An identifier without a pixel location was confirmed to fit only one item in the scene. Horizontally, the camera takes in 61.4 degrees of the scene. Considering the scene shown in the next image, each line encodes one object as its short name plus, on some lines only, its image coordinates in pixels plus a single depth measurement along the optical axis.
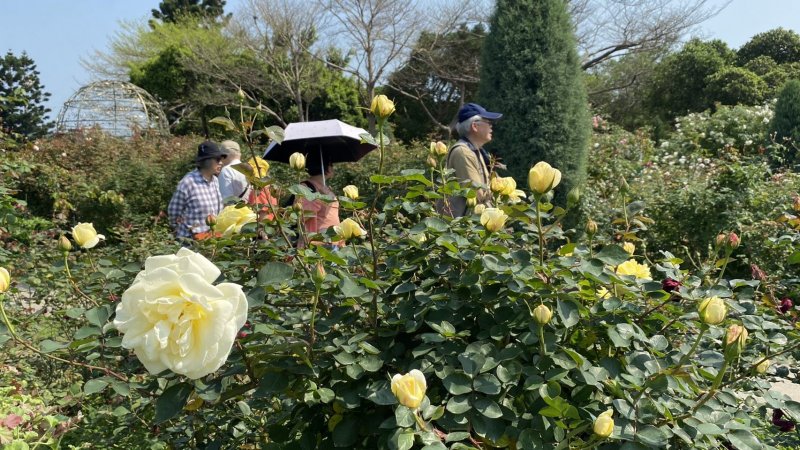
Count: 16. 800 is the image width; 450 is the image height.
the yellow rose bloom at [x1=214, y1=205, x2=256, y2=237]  1.60
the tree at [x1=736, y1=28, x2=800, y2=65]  21.20
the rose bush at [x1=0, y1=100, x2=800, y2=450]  1.08
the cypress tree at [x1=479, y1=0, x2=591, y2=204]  6.81
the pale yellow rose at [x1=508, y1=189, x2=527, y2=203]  1.72
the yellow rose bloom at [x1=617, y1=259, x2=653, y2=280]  1.50
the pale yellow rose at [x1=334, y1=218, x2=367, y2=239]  1.36
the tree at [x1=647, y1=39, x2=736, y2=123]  19.31
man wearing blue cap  3.43
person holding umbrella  2.63
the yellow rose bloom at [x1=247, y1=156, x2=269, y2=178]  1.78
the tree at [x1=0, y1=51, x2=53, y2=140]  21.59
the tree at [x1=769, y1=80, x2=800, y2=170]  10.08
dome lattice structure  16.12
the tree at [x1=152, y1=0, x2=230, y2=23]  30.16
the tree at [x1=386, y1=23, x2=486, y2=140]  17.86
